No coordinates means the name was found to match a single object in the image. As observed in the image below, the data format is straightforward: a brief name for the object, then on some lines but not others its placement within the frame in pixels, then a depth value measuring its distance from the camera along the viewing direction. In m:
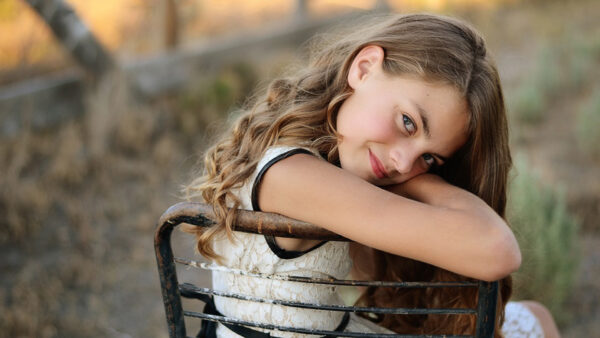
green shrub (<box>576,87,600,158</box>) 4.21
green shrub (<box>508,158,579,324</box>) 2.85
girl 1.20
